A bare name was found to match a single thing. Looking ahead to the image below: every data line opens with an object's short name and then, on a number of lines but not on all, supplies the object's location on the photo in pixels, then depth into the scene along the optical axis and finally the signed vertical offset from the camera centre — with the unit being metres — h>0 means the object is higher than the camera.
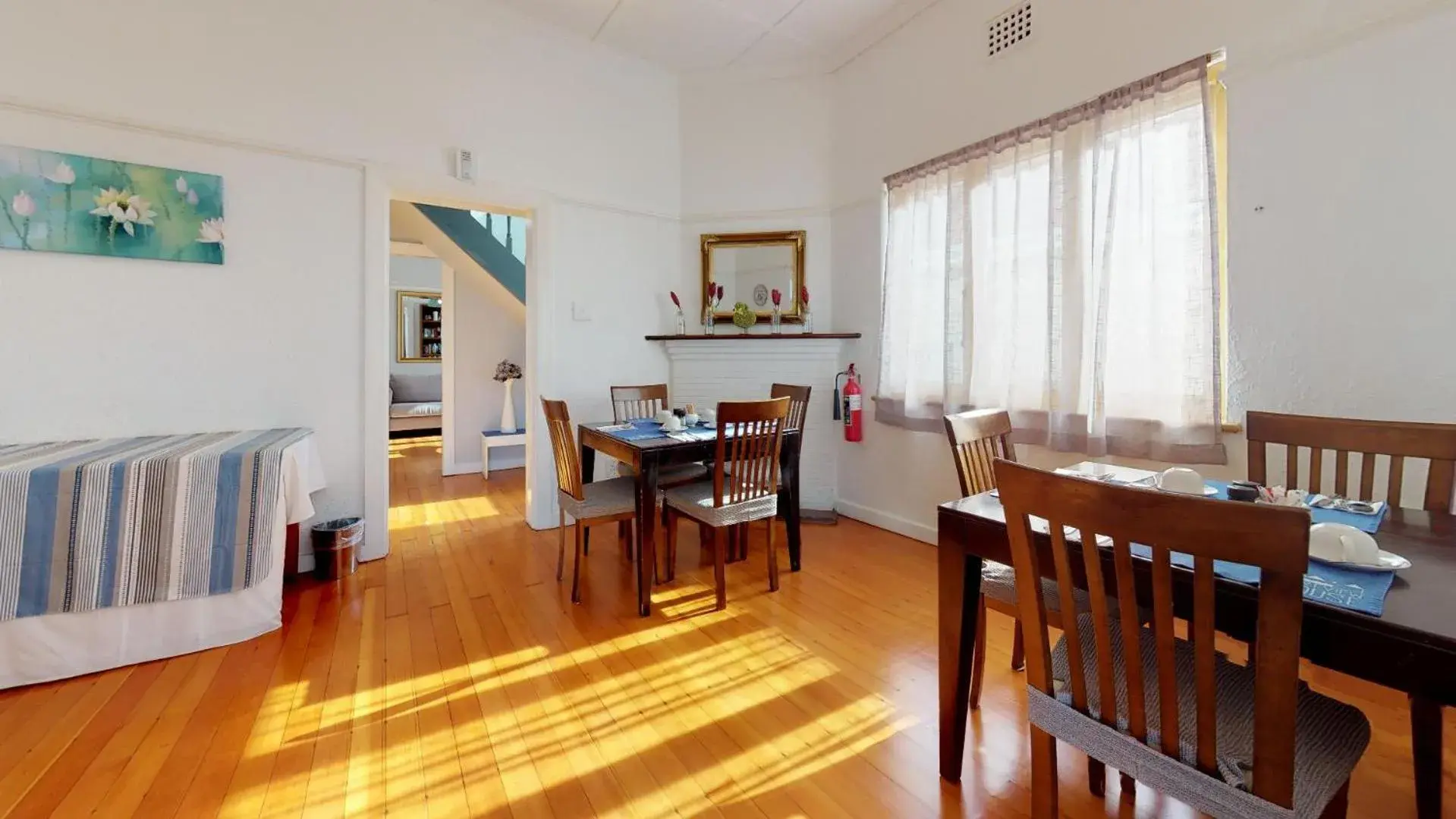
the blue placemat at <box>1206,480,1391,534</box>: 1.26 -0.24
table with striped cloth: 1.92 -0.37
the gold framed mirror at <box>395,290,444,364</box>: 8.55 +1.31
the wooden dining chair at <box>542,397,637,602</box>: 2.63 -0.39
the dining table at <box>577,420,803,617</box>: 2.53 -0.20
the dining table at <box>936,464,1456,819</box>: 0.82 -0.33
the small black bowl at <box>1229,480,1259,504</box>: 1.37 -0.19
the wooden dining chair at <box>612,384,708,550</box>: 3.65 +0.07
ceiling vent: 2.86 +1.92
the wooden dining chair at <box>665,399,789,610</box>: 2.55 -0.29
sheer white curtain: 2.29 +0.61
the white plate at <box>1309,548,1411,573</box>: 1.00 -0.26
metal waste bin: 2.87 -0.66
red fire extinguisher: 3.84 +0.03
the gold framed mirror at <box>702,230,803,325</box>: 4.10 +1.04
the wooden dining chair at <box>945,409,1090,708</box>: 1.65 -0.19
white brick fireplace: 3.98 +0.27
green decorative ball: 4.05 +0.68
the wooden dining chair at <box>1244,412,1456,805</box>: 1.26 -0.11
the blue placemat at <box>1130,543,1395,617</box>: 0.89 -0.28
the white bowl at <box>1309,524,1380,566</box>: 1.01 -0.24
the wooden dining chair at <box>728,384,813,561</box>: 3.22 -0.05
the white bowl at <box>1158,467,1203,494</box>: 1.39 -0.17
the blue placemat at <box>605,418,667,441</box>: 2.80 -0.09
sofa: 7.70 +0.17
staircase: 4.98 +1.53
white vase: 5.57 +0.01
